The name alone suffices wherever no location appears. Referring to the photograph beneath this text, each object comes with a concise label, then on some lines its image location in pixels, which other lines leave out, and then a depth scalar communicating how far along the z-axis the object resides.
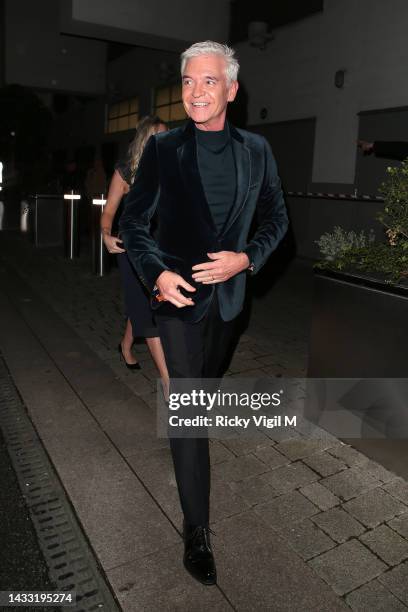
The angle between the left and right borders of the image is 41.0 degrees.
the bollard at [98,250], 8.77
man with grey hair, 2.12
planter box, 2.92
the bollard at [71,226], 10.34
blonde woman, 3.56
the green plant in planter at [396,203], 2.98
